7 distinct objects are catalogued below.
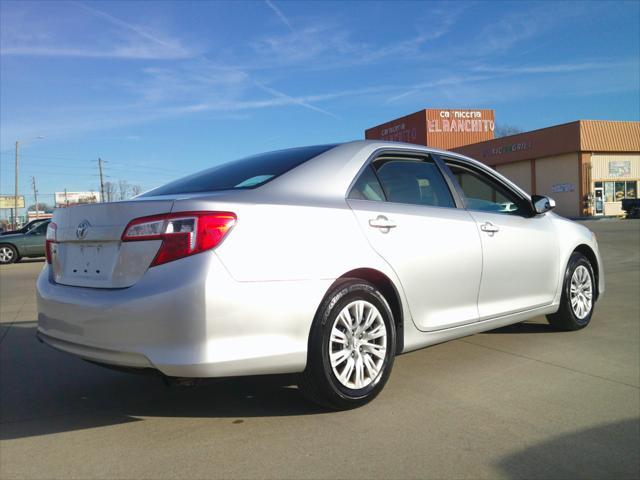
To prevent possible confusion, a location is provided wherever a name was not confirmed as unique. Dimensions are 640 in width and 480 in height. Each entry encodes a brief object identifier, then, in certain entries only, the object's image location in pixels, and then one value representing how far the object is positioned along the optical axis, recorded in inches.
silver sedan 111.7
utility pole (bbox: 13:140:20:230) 1808.6
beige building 1633.9
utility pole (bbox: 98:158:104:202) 3003.9
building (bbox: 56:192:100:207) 4563.2
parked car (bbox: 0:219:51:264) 751.7
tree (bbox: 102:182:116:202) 3168.1
